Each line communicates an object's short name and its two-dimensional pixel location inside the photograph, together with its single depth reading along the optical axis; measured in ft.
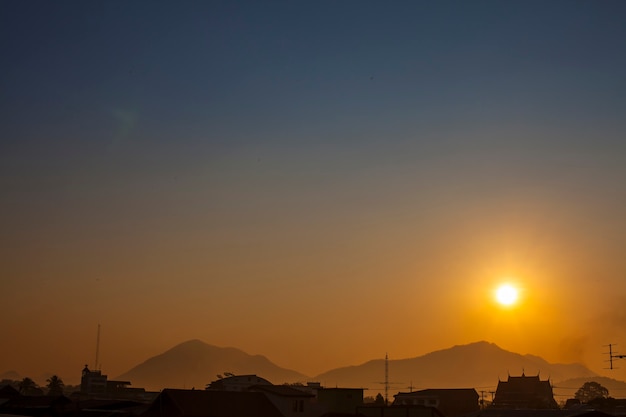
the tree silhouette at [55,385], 503.61
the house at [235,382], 391.24
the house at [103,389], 420.77
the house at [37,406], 262.47
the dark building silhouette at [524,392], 440.62
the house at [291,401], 248.32
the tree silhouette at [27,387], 449.31
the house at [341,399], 273.54
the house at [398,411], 238.89
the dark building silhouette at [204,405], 225.56
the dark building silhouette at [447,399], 393.91
